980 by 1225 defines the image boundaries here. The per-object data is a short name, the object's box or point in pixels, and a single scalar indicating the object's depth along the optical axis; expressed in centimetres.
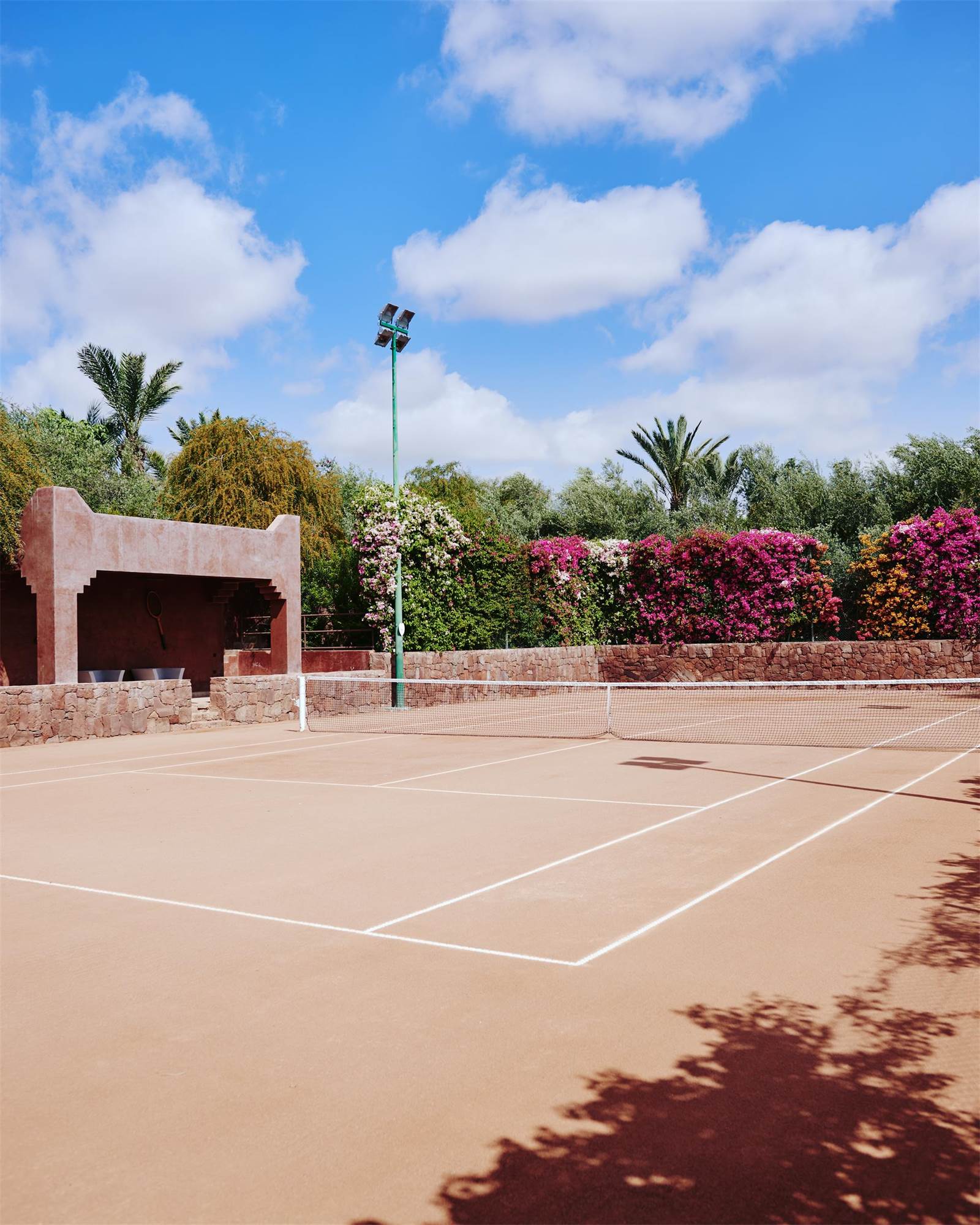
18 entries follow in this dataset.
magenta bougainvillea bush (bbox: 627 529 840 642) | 2919
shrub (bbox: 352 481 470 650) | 2488
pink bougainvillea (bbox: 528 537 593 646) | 2923
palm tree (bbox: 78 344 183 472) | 4422
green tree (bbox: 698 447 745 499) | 4697
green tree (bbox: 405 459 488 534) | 4250
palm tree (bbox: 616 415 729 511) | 4675
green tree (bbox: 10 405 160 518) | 3158
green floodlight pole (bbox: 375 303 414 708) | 2297
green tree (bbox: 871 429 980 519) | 3512
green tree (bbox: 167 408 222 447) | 4662
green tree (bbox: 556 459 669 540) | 4184
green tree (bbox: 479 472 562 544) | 4341
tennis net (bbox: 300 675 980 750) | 1730
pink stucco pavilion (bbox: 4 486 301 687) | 1850
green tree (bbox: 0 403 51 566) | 2078
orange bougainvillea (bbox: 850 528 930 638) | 2772
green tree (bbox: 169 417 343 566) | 3503
